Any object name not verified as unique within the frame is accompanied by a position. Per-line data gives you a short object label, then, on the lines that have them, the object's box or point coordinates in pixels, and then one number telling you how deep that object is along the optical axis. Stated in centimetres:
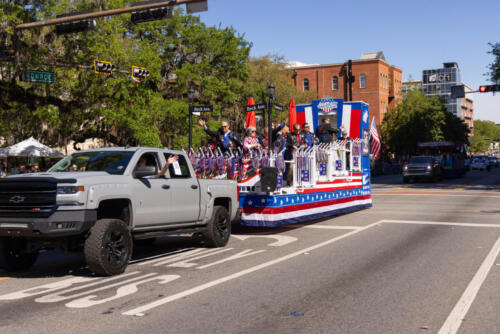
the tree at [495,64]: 4041
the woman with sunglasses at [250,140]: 1337
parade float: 1251
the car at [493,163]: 7769
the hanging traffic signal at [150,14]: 1430
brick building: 8706
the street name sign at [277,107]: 1459
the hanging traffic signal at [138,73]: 2361
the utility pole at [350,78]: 3069
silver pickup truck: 771
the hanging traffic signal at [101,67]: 2188
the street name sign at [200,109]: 1703
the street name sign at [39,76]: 1742
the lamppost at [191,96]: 1927
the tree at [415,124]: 6725
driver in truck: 889
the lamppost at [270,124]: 1360
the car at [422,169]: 3838
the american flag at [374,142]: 2119
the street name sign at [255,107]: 1529
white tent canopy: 2648
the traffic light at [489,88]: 2952
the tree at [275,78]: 5706
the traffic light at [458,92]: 3186
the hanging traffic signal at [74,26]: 1520
